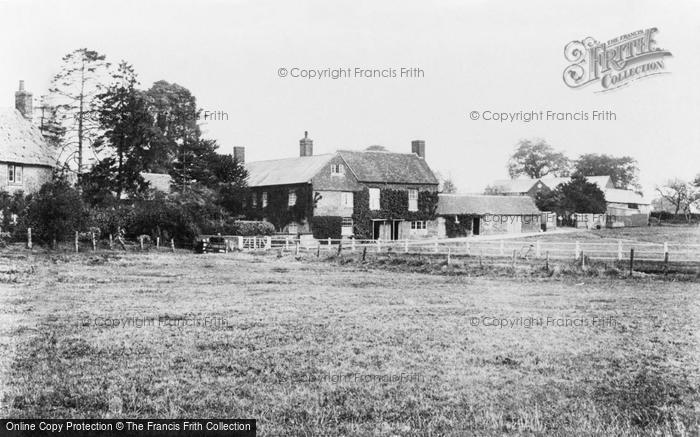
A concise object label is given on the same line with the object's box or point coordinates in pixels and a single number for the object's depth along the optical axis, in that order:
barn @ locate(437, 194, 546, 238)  58.34
